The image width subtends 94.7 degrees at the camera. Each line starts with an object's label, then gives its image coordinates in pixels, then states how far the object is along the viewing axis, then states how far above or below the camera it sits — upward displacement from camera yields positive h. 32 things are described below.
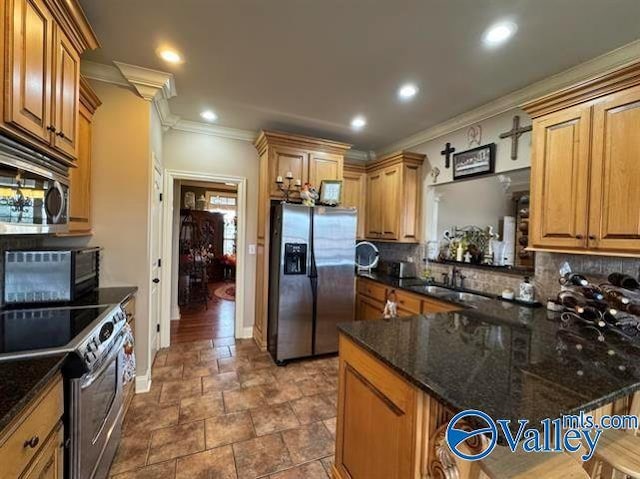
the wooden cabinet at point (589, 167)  1.66 +0.48
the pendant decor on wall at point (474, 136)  3.02 +1.10
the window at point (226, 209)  8.39 +0.73
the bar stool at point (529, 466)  0.93 -0.72
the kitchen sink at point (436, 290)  3.03 -0.53
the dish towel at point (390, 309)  2.30 -0.55
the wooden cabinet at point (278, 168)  3.43 +0.83
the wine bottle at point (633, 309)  1.58 -0.34
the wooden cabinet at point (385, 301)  2.75 -0.66
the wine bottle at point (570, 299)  1.91 -0.37
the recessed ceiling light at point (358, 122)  3.29 +1.34
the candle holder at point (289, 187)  3.47 +0.58
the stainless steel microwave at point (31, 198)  1.32 +0.15
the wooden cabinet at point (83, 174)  2.05 +0.41
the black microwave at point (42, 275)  1.77 -0.29
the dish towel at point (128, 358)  1.91 -0.87
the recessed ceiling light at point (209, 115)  3.20 +1.32
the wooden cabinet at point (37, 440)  0.81 -0.66
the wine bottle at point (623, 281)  1.71 -0.21
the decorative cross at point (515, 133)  2.62 +0.98
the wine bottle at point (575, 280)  1.86 -0.24
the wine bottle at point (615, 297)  1.67 -0.31
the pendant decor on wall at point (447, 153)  3.36 +1.00
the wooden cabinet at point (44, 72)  1.21 +0.75
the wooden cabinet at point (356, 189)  4.20 +0.70
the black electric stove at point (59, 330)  1.18 -0.48
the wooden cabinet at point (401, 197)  3.68 +0.54
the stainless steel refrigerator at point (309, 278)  3.16 -0.46
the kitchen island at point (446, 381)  0.96 -0.50
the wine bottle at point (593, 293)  1.76 -0.30
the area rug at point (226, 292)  6.30 -1.34
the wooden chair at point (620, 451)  1.03 -0.75
